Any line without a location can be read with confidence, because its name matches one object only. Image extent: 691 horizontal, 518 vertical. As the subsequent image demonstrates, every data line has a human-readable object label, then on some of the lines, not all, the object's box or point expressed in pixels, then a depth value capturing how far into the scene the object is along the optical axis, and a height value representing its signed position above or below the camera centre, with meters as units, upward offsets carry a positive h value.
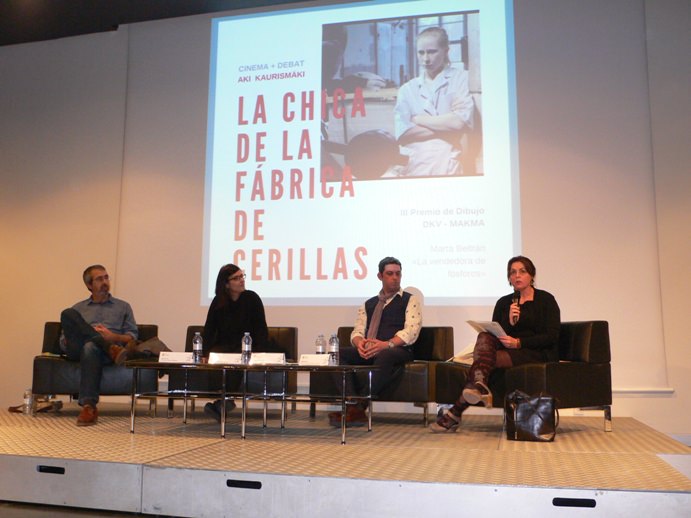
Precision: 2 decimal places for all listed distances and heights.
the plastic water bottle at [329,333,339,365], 3.46 -0.11
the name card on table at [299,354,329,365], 3.37 -0.14
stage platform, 2.23 -0.52
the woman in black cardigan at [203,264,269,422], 4.28 +0.07
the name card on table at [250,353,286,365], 3.40 -0.14
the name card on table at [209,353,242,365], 3.49 -0.14
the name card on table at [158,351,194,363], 3.53 -0.14
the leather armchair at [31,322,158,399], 4.36 -0.31
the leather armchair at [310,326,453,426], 4.15 -0.27
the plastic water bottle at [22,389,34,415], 4.59 -0.48
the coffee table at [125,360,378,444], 3.27 -0.33
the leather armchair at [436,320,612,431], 3.58 -0.24
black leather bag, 3.37 -0.41
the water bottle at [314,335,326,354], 3.66 -0.08
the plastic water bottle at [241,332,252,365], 3.46 -0.10
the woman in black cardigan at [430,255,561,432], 3.68 -0.05
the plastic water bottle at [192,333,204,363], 3.57 -0.11
